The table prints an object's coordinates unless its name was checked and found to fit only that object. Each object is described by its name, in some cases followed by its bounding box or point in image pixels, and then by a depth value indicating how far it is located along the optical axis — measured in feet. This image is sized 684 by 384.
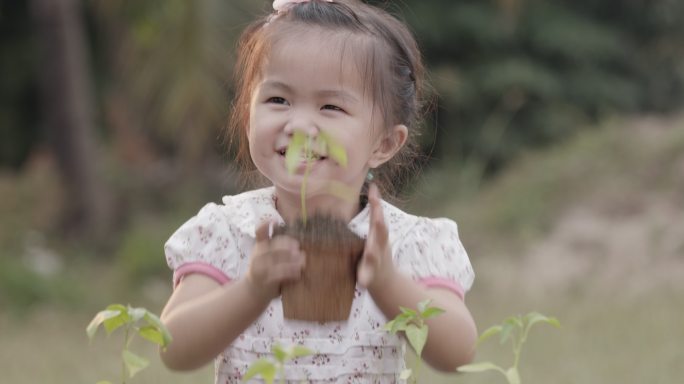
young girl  7.96
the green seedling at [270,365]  7.14
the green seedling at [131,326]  7.29
